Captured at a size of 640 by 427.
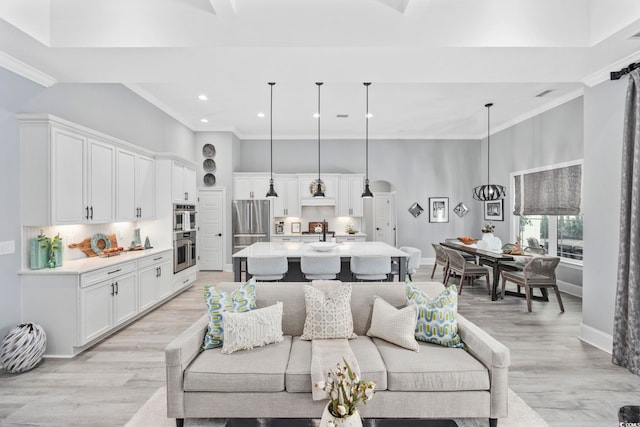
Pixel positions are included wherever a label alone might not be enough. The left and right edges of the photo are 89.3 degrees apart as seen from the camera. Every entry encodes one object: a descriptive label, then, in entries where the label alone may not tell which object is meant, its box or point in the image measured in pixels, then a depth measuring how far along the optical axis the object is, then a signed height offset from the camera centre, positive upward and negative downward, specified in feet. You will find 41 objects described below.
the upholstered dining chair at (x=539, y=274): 14.94 -3.01
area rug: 7.22 -4.78
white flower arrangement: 4.39 -2.55
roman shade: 16.96 +1.09
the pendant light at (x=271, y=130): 16.57 +6.02
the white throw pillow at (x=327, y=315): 8.25 -2.73
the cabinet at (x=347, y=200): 25.72 +0.75
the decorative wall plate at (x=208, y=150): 24.73 +4.50
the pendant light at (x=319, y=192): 18.18 +0.97
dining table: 16.07 -2.54
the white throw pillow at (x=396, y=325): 7.75 -2.85
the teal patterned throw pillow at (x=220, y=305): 7.76 -2.42
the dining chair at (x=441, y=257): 19.73 -2.98
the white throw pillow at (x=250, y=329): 7.49 -2.86
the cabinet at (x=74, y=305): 10.36 -3.21
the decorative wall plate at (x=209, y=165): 24.76 +3.36
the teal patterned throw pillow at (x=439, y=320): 7.89 -2.73
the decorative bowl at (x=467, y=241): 21.17 -2.05
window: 17.48 -1.42
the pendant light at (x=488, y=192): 19.93 +1.11
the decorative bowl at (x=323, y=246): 14.98 -1.73
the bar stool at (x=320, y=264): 13.47 -2.29
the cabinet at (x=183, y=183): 17.62 +1.52
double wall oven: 17.51 -1.61
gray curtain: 9.37 -1.15
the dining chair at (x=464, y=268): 17.65 -3.20
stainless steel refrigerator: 24.47 -1.13
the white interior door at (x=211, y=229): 24.56 -1.52
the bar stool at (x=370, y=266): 13.70 -2.42
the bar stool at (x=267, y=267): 13.53 -2.42
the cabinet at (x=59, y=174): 10.36 +1.17
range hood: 25.40 +0.65
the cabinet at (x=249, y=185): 25.05 +1.87
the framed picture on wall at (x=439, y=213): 27.02 -0.27
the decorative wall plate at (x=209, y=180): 24.72 +2.22
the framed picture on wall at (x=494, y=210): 23.83 -0.04
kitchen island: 14.19 -1.94
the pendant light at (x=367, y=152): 24.60 +4.74
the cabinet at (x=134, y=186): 13.89 +1.04
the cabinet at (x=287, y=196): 25.53 +1.05
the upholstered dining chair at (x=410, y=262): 15.33 -2.57
